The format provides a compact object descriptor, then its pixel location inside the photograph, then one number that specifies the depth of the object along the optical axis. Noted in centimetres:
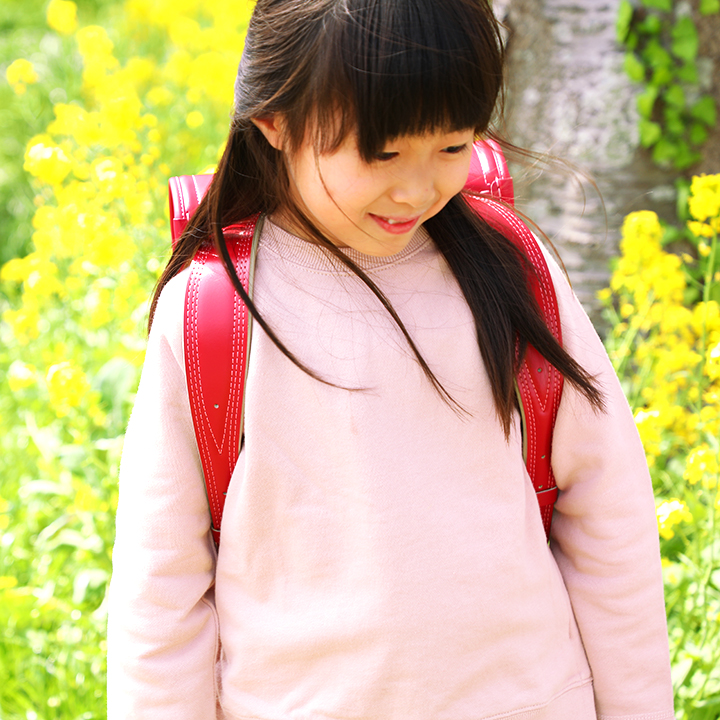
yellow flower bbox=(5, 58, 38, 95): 273
